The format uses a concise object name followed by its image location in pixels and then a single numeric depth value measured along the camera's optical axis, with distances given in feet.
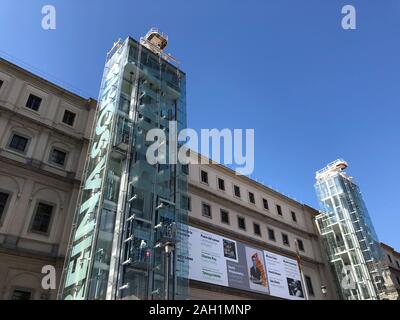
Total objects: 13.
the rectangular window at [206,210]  96.78
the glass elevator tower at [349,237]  119.96
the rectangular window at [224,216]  101.18
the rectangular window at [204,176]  104.15
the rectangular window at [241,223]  105.25
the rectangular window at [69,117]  80.43
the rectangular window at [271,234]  112.51
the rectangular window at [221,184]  108.42
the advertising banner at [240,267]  86.07
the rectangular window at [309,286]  110.73
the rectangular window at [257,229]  108.99
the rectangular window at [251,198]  116.78
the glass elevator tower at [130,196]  61.11
